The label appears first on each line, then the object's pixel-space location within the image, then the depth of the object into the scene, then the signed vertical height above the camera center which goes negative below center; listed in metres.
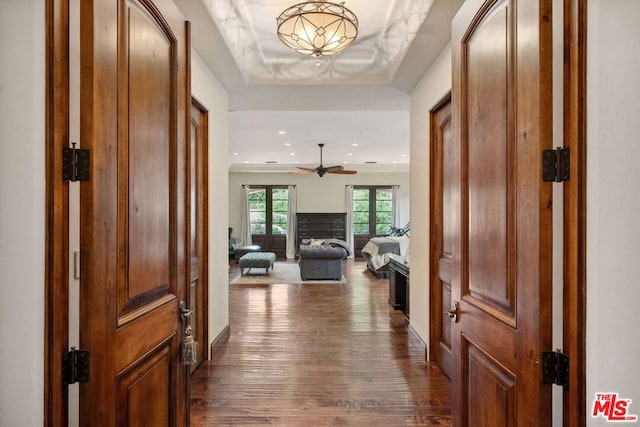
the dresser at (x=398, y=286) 4.72 -0.98
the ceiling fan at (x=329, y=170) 7.77 +1.00
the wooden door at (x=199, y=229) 2.89 -0.11
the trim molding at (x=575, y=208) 0.99 +0.02
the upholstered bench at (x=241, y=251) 9.29 -0.94
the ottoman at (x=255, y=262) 7.41 -0.98
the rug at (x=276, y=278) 6.84 -1.29
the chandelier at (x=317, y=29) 2.33 +1.27
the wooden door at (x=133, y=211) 1.05 +0.02
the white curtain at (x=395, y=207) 11.31 +0.24
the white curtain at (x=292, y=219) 11.21 -0.12
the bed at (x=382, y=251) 7.49 -0.83
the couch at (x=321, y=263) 6.98 -0.95
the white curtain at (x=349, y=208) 11.25 +0.20
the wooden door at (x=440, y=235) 2.89 -0.18
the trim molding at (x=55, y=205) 0.99 +0.03
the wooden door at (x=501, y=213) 1.05 +0.00
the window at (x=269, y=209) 11.40 +0.20
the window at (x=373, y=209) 11.48 +0.19
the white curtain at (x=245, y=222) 11.21 -0.21
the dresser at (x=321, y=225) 11.23 -0.32
